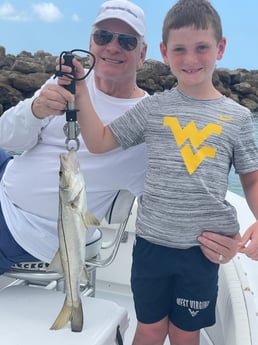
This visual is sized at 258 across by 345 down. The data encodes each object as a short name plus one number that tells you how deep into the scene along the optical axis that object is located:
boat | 1.83
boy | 1.91
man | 2.24
